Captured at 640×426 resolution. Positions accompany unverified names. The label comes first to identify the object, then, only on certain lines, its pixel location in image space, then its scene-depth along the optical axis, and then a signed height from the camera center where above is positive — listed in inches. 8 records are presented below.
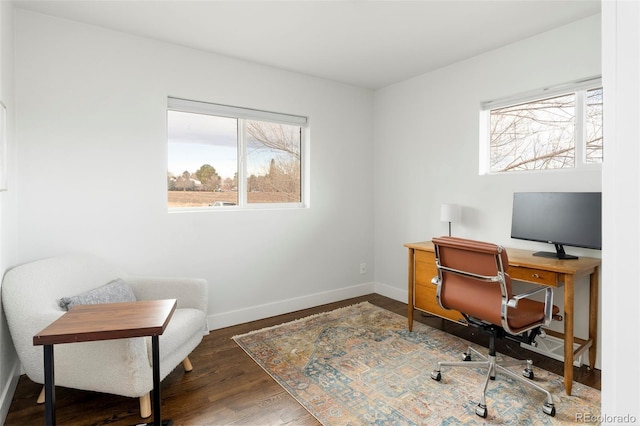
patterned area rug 79.3 -46.2
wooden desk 87.8 -20.2
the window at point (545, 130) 106.0 +26.8
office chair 79.6 -22.1
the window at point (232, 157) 126.8 +20.8
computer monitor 94.9 -3.0
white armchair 73.6 -30.1
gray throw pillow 84.4 -22.5
